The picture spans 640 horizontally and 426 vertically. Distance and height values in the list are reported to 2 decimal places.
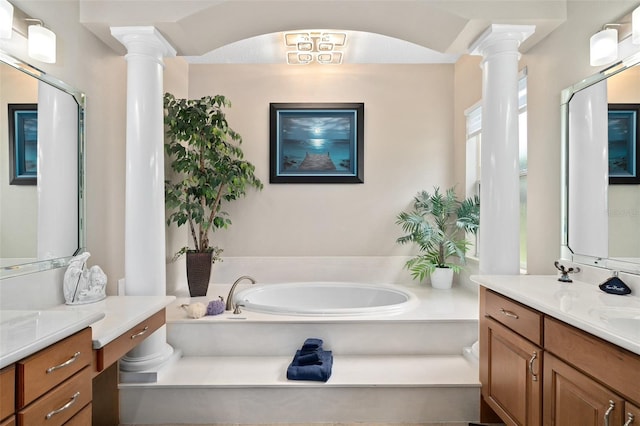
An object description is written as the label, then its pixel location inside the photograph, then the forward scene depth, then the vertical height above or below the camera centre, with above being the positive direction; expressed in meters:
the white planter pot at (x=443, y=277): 3.64 -0.64
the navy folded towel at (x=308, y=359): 2.28 -0.90
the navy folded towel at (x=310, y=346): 2.41 -0.87
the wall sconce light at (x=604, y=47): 1.80 +0.81
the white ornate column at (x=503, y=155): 2.23 +0.34
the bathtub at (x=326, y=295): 3.44 -0.79
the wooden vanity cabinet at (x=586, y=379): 1.10 -0.56
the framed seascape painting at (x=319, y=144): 3.95 +0.72
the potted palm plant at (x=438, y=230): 3.49 -0.18
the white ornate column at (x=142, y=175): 2.25 +0.22
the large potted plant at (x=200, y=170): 3.34 +0.38
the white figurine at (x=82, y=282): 1.97 -0.38
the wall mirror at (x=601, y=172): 1.70 +0.20
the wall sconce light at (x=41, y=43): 1.80 +0.84
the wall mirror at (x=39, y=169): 1.65 +0.21
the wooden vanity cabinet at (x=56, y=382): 1.08 -0.55
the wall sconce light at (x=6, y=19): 1.62 +0.85
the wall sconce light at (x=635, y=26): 1.66 +0.83
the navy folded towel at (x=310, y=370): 2.19 -0.93
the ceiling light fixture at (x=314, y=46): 3.25 +1.50
